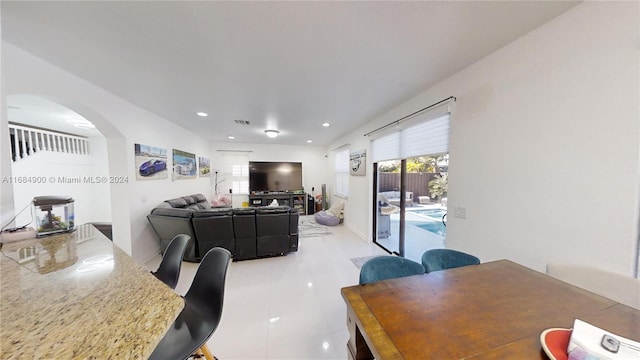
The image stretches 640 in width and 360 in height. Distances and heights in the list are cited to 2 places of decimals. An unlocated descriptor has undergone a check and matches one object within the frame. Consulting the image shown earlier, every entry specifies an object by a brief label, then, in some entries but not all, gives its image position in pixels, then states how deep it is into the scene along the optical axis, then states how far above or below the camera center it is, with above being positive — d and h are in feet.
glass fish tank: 5.41 -1.15
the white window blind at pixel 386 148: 10.51 +1.53
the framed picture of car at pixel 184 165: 13.62 +0.70
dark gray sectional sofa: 9.90 -2.92
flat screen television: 20.92 -0.24
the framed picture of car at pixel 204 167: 17.77 +0.71
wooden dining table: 2.45 -2.19
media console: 20.90 -2.72
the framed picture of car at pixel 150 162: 10.13 +0.70
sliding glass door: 8.99 -1.64
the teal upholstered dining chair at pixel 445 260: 5.24 -2.39
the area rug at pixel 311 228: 15.14 -4.68
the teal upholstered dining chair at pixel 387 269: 4.59 -2.34
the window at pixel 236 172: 21.17 +0.22
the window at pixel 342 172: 17.57 +0.15
